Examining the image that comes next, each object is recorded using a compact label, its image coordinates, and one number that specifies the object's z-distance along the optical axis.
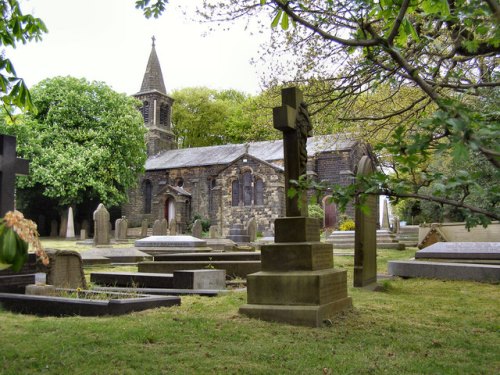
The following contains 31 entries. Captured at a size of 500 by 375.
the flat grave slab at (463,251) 10.90
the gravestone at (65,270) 7.86
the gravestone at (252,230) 27.17
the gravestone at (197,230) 31.43
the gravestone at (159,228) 30.42
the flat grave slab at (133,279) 8.77
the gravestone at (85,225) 39.78
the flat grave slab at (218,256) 11.15
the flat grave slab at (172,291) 8.09
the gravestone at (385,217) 28.52
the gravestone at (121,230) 29.99
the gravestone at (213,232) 32.94
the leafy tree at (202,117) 57.03
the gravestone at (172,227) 37.55
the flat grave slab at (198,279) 8.42
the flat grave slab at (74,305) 5.92
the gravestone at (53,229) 39.31
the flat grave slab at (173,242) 15.30
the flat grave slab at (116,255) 13.86
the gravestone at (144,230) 35.99
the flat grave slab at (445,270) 9.69
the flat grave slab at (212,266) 10.40
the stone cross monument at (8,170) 7.30
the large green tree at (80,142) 33.97
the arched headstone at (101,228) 21.50
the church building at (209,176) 39.53
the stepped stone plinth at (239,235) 25.94
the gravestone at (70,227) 32.62
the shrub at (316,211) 34.27
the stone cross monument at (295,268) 5.83
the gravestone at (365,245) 9.05
